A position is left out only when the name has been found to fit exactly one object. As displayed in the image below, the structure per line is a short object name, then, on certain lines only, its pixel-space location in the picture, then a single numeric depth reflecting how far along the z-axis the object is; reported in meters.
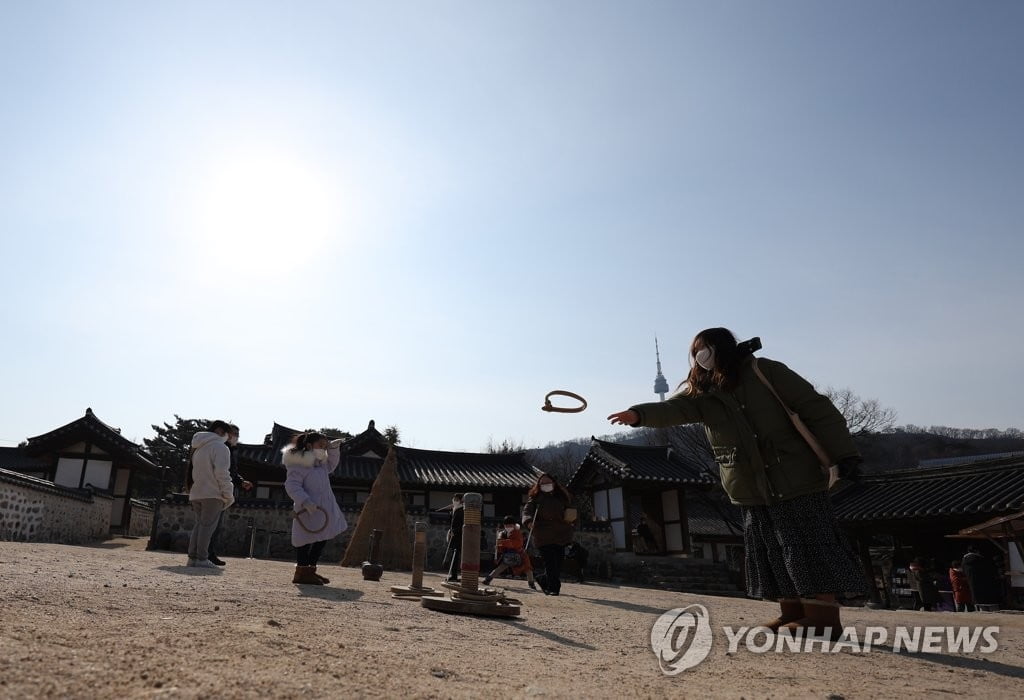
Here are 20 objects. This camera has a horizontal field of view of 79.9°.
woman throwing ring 3.73
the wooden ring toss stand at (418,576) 5.69
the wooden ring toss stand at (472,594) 4.62
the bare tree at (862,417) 35.09
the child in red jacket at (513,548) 9.80
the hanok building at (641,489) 21.84
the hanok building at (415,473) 24.28
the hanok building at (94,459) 23.59
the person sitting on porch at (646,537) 21.21
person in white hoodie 7.58
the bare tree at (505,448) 55.50
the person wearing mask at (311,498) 6.25
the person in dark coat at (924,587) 14.30
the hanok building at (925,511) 14.66
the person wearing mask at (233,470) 8.22
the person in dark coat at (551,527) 8.52
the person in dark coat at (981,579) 12.34
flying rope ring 4.75
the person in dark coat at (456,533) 10.47
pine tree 34.88
